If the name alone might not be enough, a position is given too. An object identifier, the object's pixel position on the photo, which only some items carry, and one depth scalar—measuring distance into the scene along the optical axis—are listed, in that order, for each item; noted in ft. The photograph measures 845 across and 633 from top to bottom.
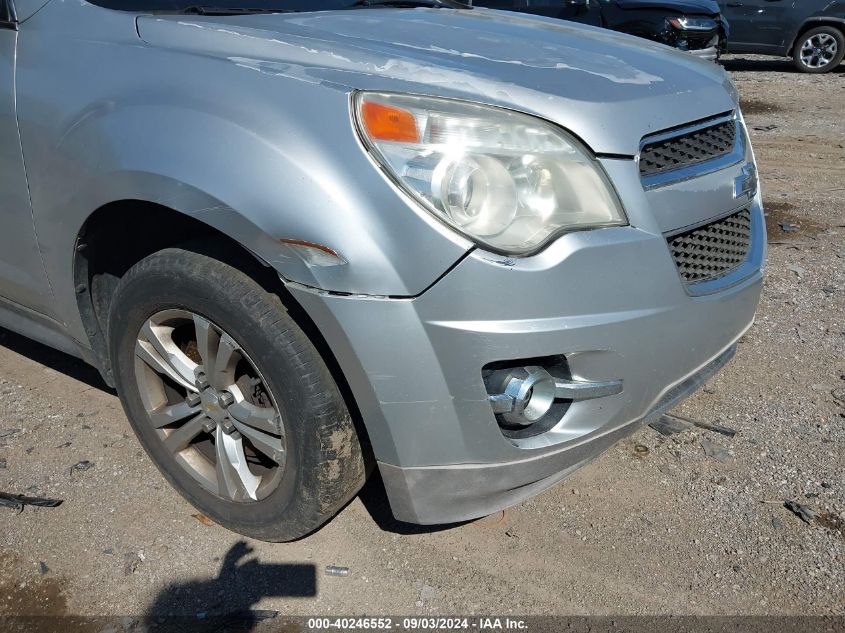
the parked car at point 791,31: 39.22
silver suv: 5.96
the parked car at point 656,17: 32.71
